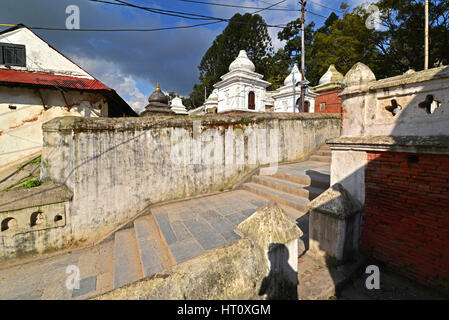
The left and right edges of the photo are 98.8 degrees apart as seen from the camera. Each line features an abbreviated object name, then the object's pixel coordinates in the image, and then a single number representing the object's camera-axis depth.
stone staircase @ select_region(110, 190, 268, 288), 3.59
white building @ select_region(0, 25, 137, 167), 7.82
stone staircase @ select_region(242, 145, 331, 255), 4.72
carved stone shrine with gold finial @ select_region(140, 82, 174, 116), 8.01
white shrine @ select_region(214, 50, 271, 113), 15.74
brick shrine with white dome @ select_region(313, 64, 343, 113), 14.84
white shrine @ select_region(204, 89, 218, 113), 24.17
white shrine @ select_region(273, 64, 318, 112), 18.39
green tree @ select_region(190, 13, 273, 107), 34.91
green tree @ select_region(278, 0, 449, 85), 15.53
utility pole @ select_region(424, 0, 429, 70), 9.84
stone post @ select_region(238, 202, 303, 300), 2.30
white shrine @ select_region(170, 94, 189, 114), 24.74
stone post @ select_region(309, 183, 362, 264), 3.13
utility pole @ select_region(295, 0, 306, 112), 15.13
